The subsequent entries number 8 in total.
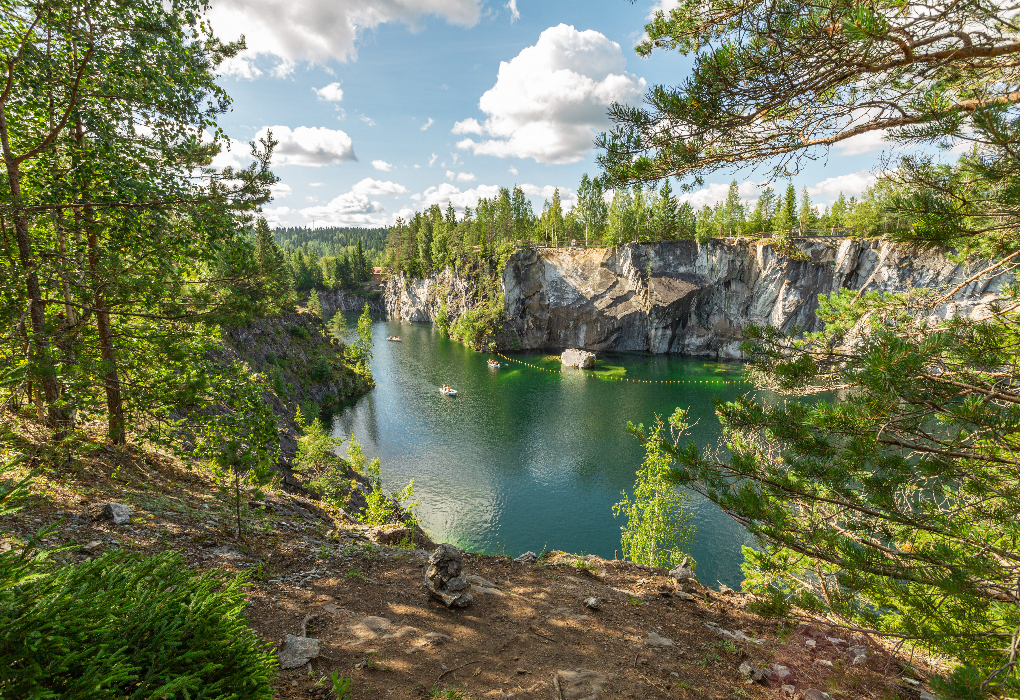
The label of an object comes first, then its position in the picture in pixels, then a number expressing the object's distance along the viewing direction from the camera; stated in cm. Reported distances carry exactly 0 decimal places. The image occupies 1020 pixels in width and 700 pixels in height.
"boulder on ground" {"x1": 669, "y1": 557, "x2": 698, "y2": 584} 875
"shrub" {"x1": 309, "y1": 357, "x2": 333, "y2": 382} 3948
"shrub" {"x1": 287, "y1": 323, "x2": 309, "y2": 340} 4119
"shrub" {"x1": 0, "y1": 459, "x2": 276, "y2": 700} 221
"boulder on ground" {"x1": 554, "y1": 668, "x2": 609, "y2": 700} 494
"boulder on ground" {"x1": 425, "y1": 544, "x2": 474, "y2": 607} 667
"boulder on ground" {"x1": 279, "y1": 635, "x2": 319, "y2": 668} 456
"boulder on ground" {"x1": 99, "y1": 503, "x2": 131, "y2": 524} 630
